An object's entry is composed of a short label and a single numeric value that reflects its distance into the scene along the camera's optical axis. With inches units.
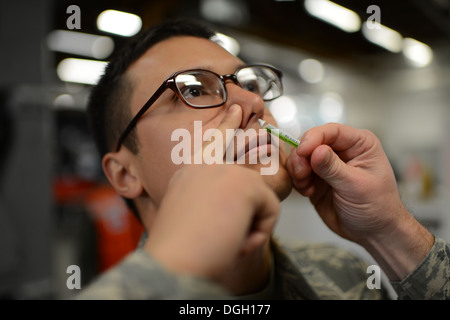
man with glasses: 21.3
